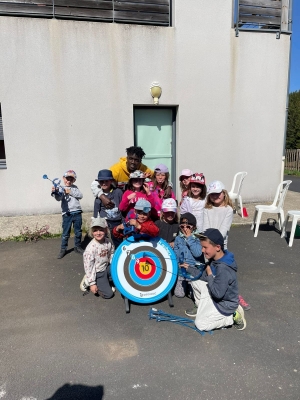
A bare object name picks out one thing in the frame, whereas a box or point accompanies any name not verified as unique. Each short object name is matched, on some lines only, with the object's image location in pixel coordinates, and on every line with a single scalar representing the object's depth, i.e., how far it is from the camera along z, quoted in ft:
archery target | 10.69
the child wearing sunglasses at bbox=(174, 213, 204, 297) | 10.95
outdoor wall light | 23.66
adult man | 12.48
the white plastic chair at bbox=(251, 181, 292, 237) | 19.21
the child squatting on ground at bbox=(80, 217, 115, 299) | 11.60
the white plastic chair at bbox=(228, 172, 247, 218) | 23.71
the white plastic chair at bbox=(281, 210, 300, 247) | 17.33
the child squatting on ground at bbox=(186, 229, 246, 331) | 9.16
